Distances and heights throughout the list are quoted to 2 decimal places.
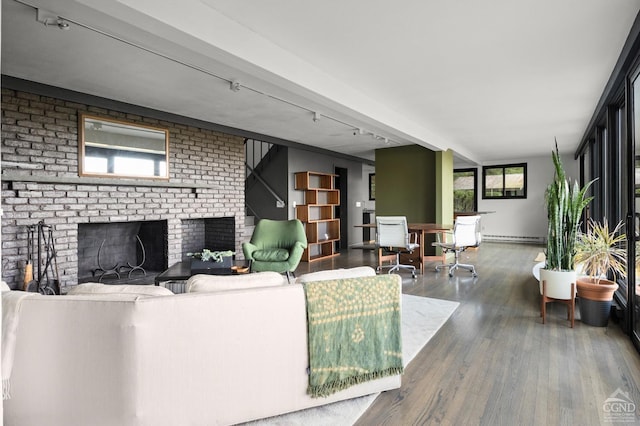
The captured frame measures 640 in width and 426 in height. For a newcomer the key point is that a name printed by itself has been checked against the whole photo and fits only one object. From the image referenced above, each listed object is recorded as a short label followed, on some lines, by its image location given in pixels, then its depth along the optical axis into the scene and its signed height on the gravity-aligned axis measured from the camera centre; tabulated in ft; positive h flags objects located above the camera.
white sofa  5.12 -2.10
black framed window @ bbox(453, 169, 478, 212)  34.53 +2.20
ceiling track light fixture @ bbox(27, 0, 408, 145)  7.80 +4.28
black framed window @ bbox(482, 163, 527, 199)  32.24 +2.84
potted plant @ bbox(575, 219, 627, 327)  10.34 -1.88
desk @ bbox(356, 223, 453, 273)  18.16 -0.99
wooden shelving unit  24.23 +0.01
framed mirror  13.94 +2.69
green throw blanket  6.22 -2.11
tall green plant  10.94 -0.21
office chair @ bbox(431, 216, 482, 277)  17.69 -1.19
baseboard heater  31.40 -2.34
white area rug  6.11 -3.37
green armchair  15.52 -1.48
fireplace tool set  12.23 -1.64
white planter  10.69 -2.08
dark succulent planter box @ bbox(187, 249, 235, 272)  13.06 -1.81
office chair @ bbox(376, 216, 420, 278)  17.97 -1.10
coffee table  12.25 -2.05
